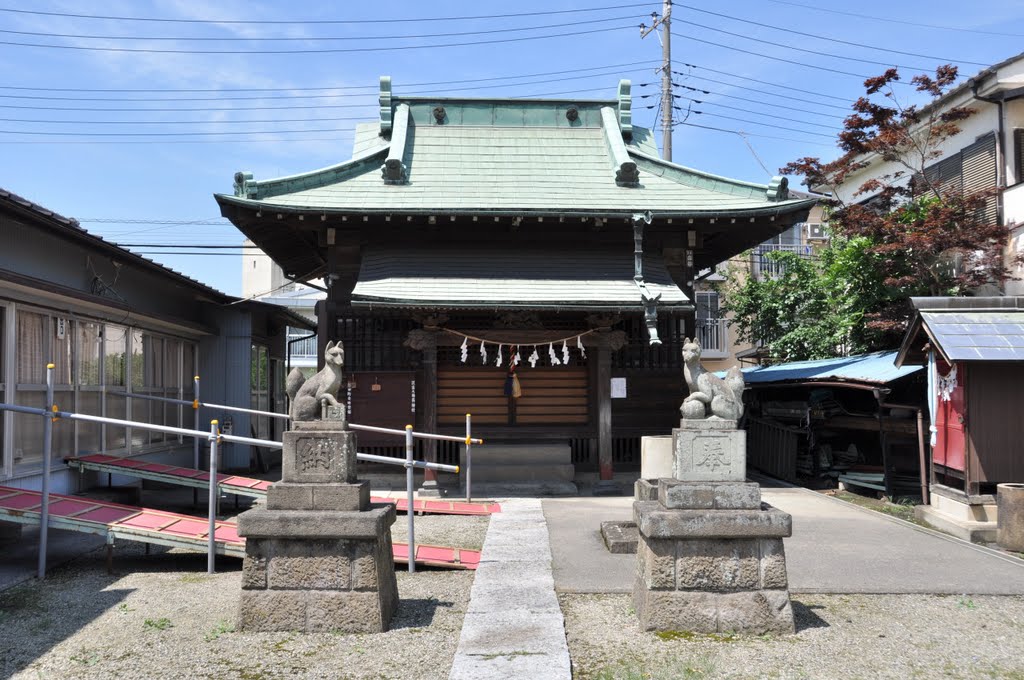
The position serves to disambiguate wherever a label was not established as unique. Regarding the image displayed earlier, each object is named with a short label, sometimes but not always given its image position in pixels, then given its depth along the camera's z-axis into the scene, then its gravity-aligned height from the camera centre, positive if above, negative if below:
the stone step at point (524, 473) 14.19 -1.77
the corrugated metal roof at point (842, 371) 12.54 +0.04
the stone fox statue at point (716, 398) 6.47 -0.20
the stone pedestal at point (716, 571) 6.07 -1.56
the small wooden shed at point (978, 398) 10.09 -0.37
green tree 16.39 +1.78
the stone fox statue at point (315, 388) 6.51 -0.07
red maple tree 14.61 +3.14
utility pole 24.73 +9.57
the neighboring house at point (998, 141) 14.88 +4.70
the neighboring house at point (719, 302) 30.59 +3.29
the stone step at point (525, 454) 14.34 -1.42
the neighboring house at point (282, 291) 43.31 +5.24
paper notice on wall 14.27 -0.22
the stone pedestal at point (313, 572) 6.07 -1.53
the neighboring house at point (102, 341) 9.73 +0.70
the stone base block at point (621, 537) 8.85 -1.89
